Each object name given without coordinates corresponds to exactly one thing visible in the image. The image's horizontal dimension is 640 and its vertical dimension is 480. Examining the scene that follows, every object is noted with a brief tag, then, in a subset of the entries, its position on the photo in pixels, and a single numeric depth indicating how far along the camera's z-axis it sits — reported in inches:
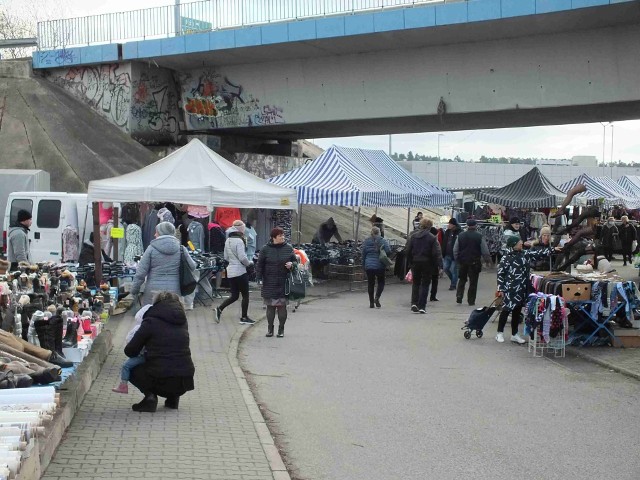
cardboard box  520.4
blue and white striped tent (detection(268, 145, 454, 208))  911.0
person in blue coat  749.3
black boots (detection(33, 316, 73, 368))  346.6
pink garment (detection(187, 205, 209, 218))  908.0
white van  801.6
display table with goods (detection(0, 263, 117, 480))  232.8
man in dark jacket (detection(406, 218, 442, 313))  724.0
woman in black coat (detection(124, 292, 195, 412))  331.6
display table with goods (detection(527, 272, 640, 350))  506.9
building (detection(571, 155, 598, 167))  3466.5
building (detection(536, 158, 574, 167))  3137.8
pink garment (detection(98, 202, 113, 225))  842.8
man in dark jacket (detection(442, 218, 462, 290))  920.9
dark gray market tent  1301.7
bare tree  1750.7
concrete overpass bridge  941.8
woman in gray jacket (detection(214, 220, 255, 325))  612.2
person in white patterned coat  545.3
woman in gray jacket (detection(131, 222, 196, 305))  440.1
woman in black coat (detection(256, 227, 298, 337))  557.0
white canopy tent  673.6
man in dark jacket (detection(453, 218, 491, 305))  776.3
